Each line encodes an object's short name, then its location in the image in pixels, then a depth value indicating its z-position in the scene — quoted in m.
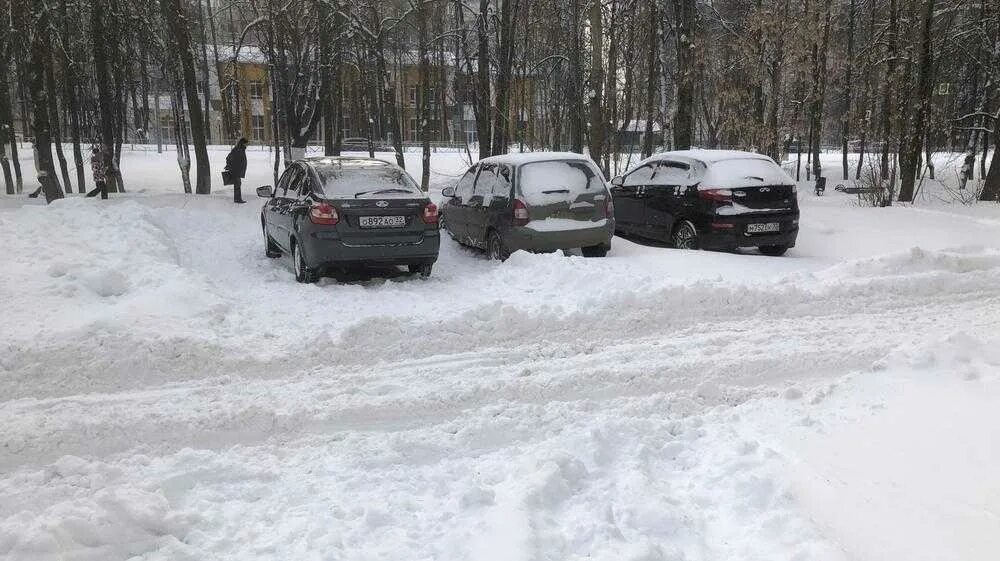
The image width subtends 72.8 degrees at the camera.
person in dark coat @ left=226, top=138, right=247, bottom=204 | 15.47
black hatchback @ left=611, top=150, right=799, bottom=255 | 10.09
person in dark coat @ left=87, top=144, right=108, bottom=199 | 14.29
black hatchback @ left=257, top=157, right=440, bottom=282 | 8.51
